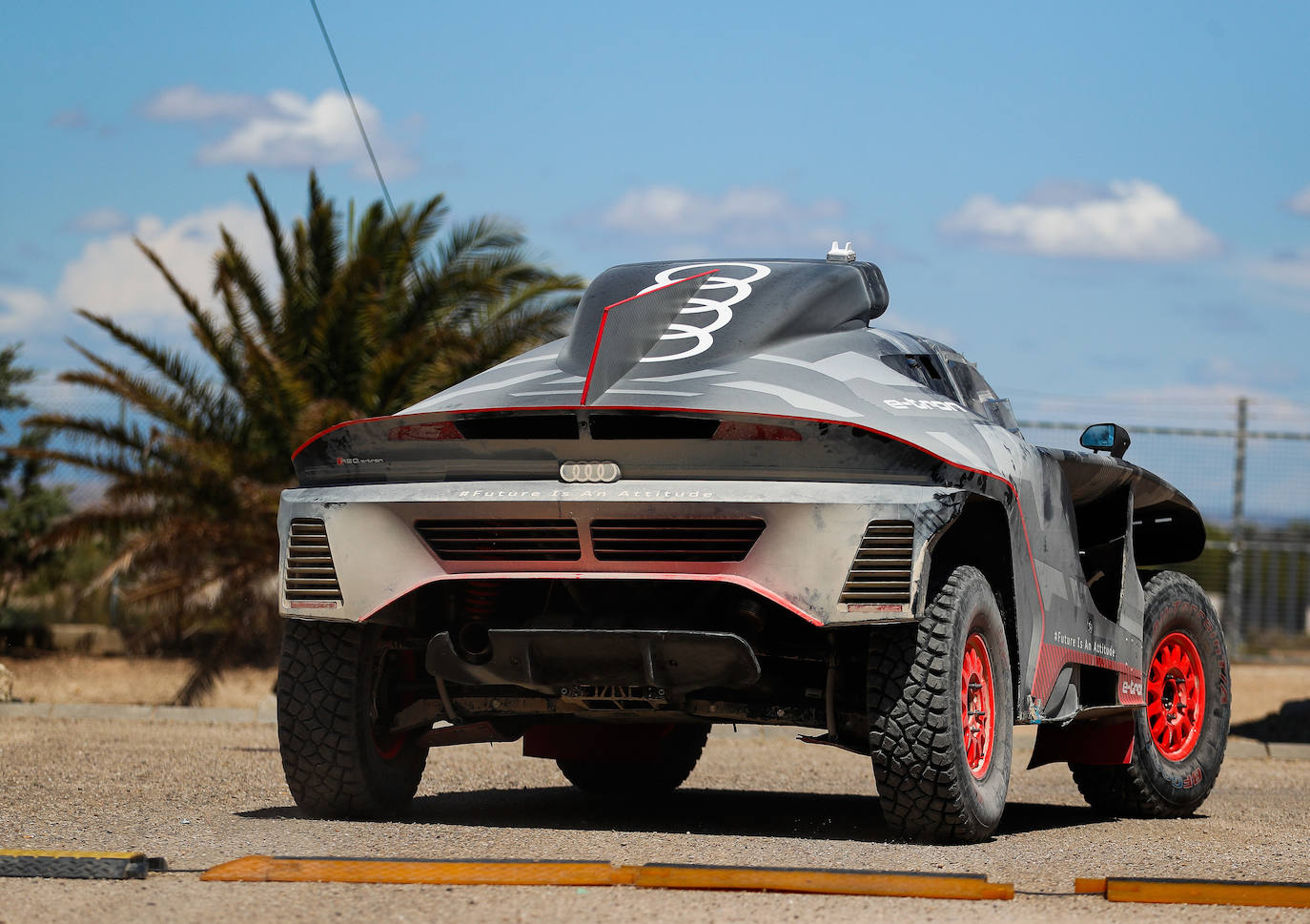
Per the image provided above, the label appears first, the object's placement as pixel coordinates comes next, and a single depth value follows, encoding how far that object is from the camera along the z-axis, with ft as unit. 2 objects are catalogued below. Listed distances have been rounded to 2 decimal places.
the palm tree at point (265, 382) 109.91
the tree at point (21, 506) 137.59
